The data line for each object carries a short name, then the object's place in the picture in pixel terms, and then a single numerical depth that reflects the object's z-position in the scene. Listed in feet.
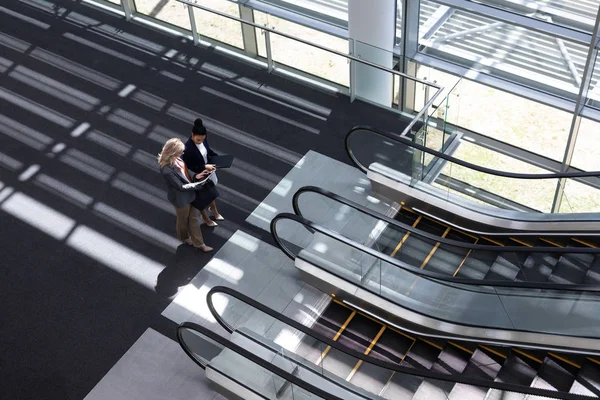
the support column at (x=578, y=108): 27.68
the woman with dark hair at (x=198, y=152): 26.58
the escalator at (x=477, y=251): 25.30
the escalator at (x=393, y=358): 23.11
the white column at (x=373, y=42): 32.63
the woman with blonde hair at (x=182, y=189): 25.86
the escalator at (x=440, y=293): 22.58
